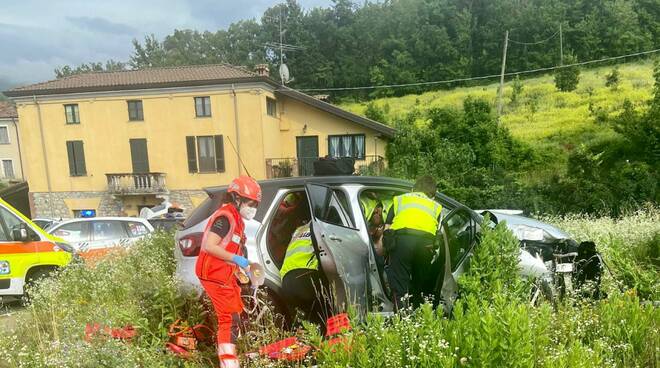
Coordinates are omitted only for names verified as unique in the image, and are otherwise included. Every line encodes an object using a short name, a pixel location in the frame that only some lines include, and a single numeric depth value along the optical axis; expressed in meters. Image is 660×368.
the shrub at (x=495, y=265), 3.27
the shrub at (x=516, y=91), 35.69
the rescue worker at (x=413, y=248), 3.62
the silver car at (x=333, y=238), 3.22
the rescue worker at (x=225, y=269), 2.90
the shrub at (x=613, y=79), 34.12
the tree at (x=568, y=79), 35.91
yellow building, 20.94
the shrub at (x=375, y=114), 26.31
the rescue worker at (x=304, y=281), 3.53
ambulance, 6.06
